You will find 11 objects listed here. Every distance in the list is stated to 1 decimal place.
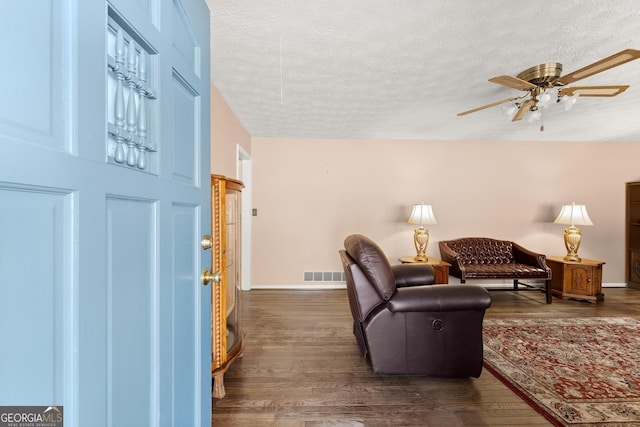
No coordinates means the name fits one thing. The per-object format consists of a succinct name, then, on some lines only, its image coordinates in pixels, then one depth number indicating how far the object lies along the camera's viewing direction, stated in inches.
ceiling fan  82.4
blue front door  16.3
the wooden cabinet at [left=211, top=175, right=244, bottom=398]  72.3
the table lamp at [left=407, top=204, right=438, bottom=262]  167.6
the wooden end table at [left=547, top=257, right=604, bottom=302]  157.3
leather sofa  156.0
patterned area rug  71.4
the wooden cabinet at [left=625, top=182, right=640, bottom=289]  185.2
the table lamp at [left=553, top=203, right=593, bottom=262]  162.6
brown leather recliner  79.7
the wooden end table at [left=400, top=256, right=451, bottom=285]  161.6
